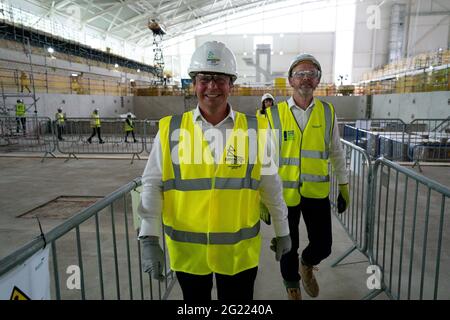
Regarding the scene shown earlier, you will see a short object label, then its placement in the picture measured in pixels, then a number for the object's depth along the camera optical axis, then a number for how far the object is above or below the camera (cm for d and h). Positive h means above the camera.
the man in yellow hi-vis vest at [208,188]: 198 -47
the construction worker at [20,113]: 1556 -2
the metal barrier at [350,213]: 368 -168
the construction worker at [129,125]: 1509 -63
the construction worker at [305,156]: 313 -43
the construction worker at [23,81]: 1852 +184
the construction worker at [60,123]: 1569 -53
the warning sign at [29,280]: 140 -77
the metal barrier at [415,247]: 326 -184
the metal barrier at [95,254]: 162 -186
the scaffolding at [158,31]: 2421 +638
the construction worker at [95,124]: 1571 -56
